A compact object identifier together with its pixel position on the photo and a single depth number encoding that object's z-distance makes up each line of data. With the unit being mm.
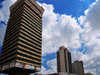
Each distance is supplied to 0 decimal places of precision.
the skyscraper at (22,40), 57917
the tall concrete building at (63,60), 127272
